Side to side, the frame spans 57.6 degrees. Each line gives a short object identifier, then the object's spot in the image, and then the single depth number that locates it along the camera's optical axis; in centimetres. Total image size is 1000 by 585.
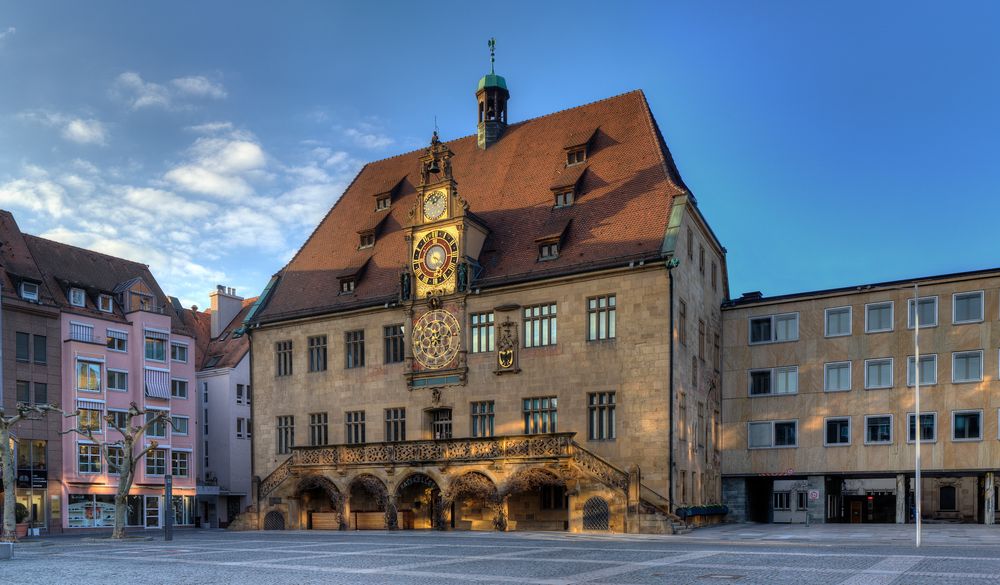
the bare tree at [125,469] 3628
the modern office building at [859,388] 4022
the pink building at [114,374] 4947
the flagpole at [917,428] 2733
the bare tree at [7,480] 3338
